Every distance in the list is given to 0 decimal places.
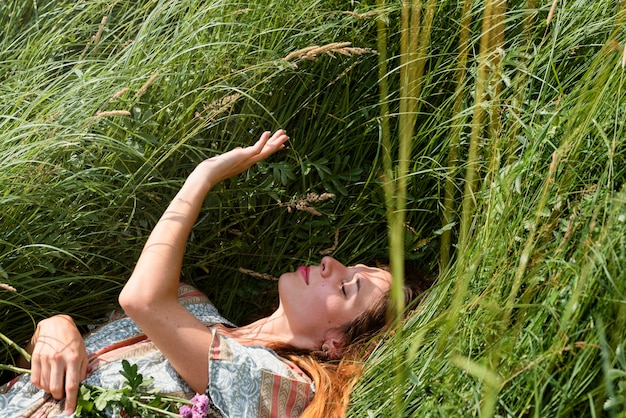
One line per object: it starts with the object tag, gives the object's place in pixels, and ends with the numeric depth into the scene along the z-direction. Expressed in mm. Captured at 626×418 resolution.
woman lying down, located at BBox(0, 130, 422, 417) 2537
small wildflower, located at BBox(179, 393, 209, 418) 2445
